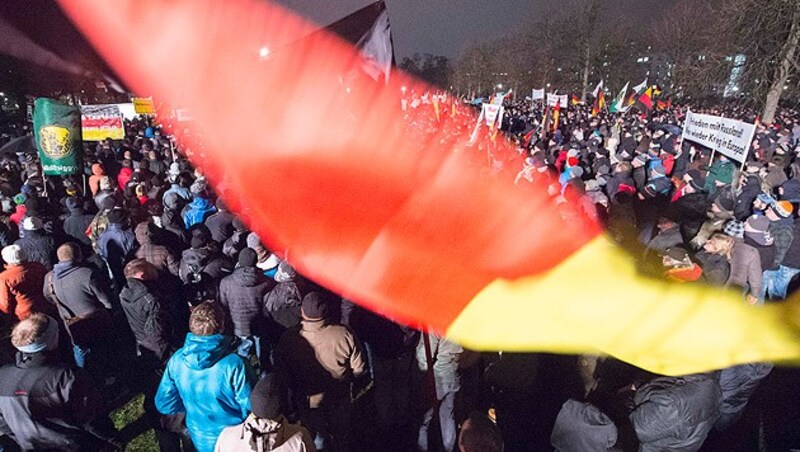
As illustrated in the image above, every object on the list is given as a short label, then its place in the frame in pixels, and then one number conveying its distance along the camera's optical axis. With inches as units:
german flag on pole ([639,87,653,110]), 791.7
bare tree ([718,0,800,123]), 764.6
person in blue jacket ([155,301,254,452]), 113.7
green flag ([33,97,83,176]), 284.0
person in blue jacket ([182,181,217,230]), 269.9
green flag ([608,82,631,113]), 764.6
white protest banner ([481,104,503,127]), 527.8
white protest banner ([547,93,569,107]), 685.3
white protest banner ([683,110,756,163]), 318.0
